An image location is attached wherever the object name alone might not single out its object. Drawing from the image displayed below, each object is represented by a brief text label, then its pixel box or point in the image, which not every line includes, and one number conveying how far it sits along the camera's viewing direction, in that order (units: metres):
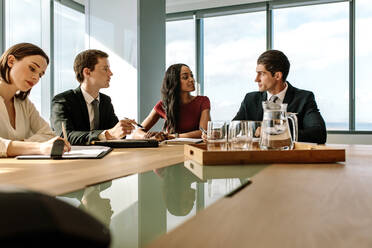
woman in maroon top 3.00
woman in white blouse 1.74
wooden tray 1.09
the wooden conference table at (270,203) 0.39
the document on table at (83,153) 1.25
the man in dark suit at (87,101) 2.31
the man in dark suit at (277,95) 2.41
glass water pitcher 1.20
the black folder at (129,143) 1.76
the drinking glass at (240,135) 1.31
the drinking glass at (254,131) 1.31
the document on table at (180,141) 1.99
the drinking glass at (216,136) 1.30
